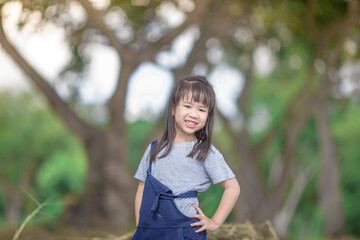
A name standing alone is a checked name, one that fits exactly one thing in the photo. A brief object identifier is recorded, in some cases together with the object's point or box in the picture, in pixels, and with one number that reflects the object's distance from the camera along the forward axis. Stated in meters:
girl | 2.52
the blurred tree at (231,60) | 8.30
